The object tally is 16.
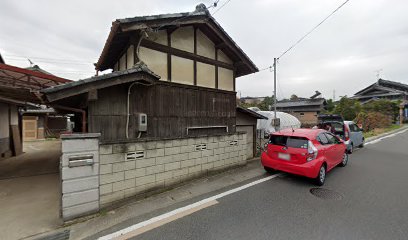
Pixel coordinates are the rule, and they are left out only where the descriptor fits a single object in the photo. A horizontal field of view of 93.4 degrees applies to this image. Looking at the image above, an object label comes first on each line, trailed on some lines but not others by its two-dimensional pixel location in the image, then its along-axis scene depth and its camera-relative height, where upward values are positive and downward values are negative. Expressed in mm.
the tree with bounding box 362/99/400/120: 26938 +1443
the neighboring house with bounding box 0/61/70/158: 5179 +959
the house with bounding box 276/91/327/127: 35031 +1840
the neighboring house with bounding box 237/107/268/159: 9031 -317
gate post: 3773 -1168
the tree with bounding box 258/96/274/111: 41347 +3373
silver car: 10386 -1202
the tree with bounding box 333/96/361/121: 26066 +1202
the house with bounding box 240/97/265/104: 72550 +7311
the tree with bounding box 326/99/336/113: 37050 +2341
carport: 3766 -1984
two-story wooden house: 4582 +531
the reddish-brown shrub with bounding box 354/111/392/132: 21966 -414
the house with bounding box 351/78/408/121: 35969 +5249
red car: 5438 -1082
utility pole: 13096 +2895
